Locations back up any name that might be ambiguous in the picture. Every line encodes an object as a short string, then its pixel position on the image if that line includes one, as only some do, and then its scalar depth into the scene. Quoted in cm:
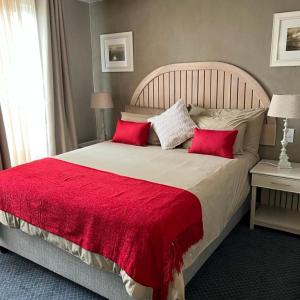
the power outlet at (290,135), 295
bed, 183
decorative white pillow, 311
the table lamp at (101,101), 384
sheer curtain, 324
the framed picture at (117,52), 386
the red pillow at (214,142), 273
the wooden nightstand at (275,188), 256
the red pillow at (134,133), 334
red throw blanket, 154
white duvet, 201
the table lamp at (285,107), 252
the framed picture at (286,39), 278
